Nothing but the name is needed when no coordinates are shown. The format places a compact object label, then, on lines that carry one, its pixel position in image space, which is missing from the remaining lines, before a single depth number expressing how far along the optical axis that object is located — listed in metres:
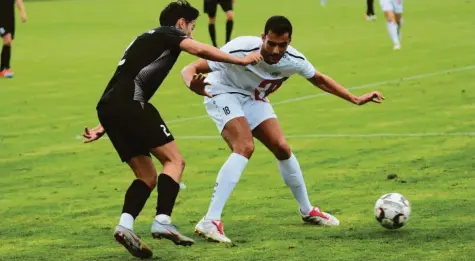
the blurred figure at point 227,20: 52.41
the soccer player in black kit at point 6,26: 45.47
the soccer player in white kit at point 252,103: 18.55
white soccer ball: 18.48
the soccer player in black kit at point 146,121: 17.30
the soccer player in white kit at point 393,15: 48.87
